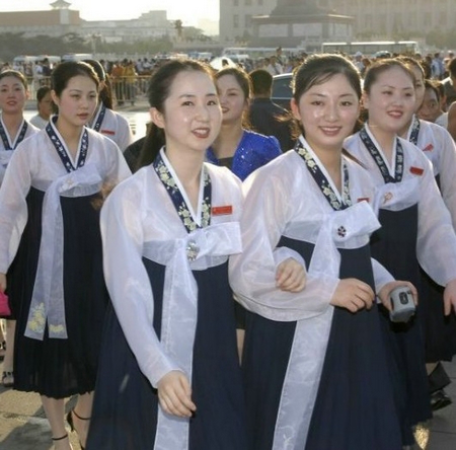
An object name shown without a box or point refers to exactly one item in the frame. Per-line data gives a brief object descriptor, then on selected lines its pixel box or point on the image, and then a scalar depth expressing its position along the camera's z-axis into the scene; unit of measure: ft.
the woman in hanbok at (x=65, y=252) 14.78
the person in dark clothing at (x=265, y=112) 25.99
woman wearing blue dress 16.17
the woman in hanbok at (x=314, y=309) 10.34
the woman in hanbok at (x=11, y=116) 20.07
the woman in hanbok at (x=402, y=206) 13.03
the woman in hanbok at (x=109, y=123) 21.30
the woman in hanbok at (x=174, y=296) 9.81
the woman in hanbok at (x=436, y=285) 15.84
